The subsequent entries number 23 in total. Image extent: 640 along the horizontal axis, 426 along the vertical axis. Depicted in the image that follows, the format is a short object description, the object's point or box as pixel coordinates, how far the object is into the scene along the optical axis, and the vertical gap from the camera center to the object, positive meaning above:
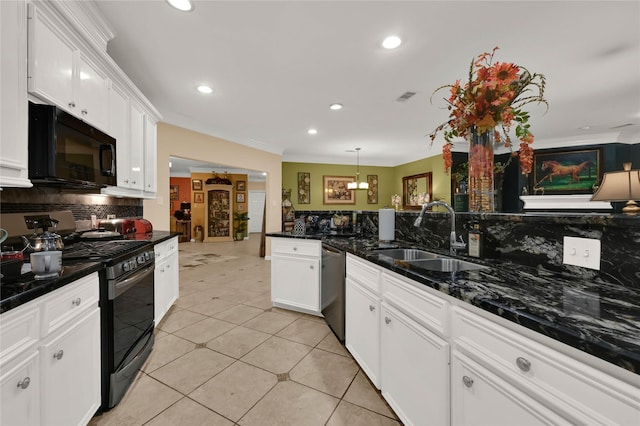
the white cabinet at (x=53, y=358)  0.94 -0.59
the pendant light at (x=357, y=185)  7.22 +0.76
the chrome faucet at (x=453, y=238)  1.70 -0.17
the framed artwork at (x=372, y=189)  8.38 +0.76
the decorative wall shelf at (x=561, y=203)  5.58 +0.22
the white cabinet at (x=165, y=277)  2.52 -0.65
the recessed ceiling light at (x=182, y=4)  1.83 +1.45
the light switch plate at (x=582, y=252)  1.10 -0.17
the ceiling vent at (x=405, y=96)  3.43 +1.53
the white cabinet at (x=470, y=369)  0.63 -0.50
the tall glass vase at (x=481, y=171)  1.54 +0.24
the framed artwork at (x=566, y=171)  5.59 +0.89
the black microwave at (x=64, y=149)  1.48 +0.40
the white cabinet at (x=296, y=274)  2.81 -0.66
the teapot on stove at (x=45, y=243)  1.48 -0.16
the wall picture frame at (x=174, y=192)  10.47 +0.87
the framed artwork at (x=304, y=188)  7.67 +0.74
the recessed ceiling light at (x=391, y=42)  2.26 +1.47
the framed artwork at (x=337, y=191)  7.95 +0.68
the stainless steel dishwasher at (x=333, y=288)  2.27 -0.68
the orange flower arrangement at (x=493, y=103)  1.34 +0.58
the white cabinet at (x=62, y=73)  1.44 +0.89
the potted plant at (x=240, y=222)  9.56 -0.29
